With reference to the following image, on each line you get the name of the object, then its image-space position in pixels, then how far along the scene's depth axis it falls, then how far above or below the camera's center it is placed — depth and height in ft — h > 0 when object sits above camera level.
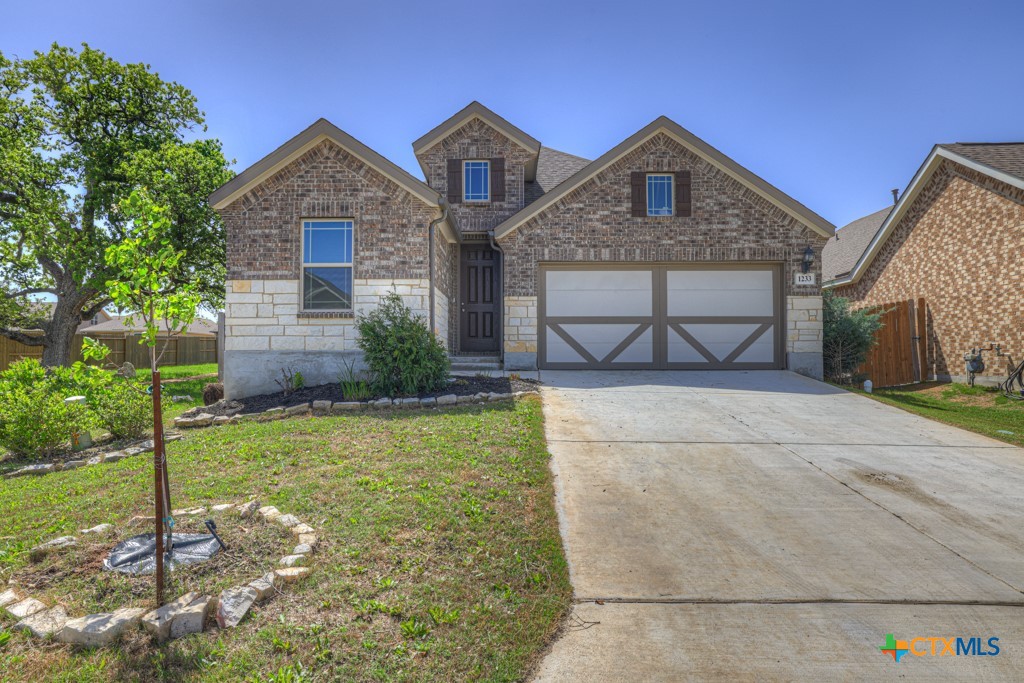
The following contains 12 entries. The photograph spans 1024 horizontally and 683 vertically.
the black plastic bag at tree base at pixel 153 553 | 10.64 -4.17
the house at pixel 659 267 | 38.34 +6.51
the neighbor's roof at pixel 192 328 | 96.87 +6.01
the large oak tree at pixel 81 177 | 45.68 +16.20
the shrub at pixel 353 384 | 27.89 -1.64
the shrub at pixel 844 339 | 39.70 +1.12
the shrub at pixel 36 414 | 22.58 -2.57
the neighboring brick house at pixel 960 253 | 38.73 +8.67
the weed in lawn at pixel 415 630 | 8.79 -4.68
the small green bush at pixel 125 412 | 25.40 -2.81
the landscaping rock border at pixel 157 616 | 8.82 -4.58
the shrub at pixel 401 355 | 28.55 -0.01
